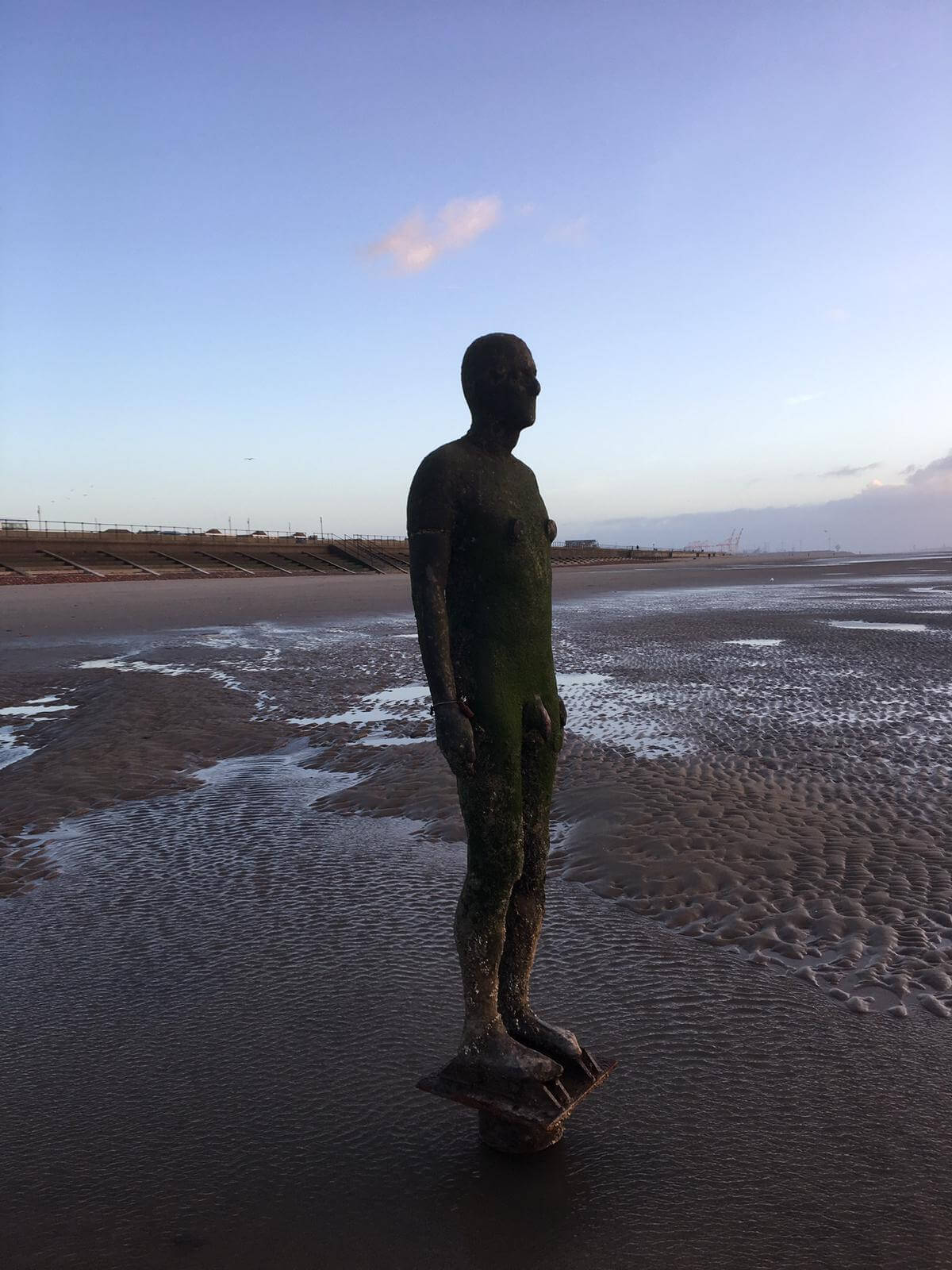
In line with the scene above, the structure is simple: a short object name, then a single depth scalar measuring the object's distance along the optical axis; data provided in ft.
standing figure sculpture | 9.19
